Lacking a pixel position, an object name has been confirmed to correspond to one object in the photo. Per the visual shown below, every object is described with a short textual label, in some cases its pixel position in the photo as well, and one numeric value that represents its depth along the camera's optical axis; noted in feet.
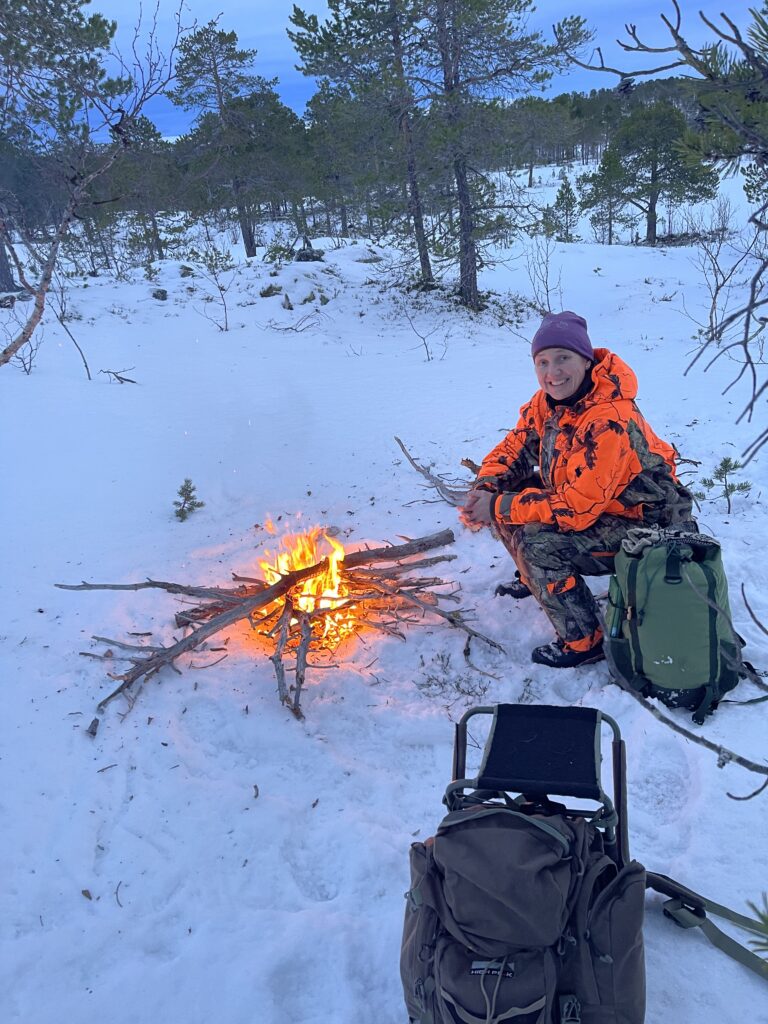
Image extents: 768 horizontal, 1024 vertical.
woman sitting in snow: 10.06
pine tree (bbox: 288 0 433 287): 40.52
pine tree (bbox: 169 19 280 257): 58.75
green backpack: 8.78
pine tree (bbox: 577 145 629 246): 70.27
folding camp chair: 5.94
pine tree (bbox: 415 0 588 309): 38.58
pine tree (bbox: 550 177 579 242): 82.38
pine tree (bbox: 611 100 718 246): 65.00
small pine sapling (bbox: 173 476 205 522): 16.67
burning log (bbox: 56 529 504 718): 11.42
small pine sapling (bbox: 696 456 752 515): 14.21
